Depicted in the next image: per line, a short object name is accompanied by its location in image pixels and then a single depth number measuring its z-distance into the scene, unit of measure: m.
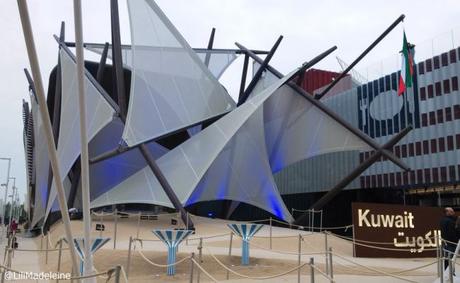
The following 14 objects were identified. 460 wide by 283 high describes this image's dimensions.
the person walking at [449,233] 9.97
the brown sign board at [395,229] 16.06
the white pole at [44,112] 3.65
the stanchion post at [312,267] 6.87
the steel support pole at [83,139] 4.58
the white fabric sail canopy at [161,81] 25.98
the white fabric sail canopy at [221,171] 25.61
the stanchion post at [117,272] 5.23
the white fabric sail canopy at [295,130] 29.31
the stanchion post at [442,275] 8.21
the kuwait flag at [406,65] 21.50
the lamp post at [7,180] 47.22
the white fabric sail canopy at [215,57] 35.94
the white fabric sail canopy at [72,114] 26.70
